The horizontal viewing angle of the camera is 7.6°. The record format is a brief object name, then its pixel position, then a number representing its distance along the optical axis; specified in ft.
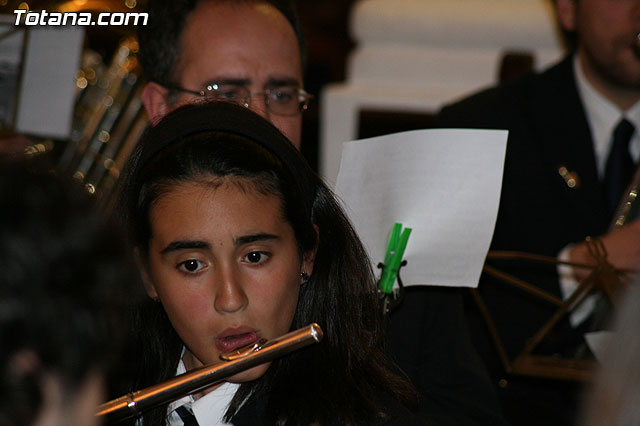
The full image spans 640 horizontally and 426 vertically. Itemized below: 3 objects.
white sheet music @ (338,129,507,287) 16.30
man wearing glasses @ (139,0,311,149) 17.03
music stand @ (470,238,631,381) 16.36
